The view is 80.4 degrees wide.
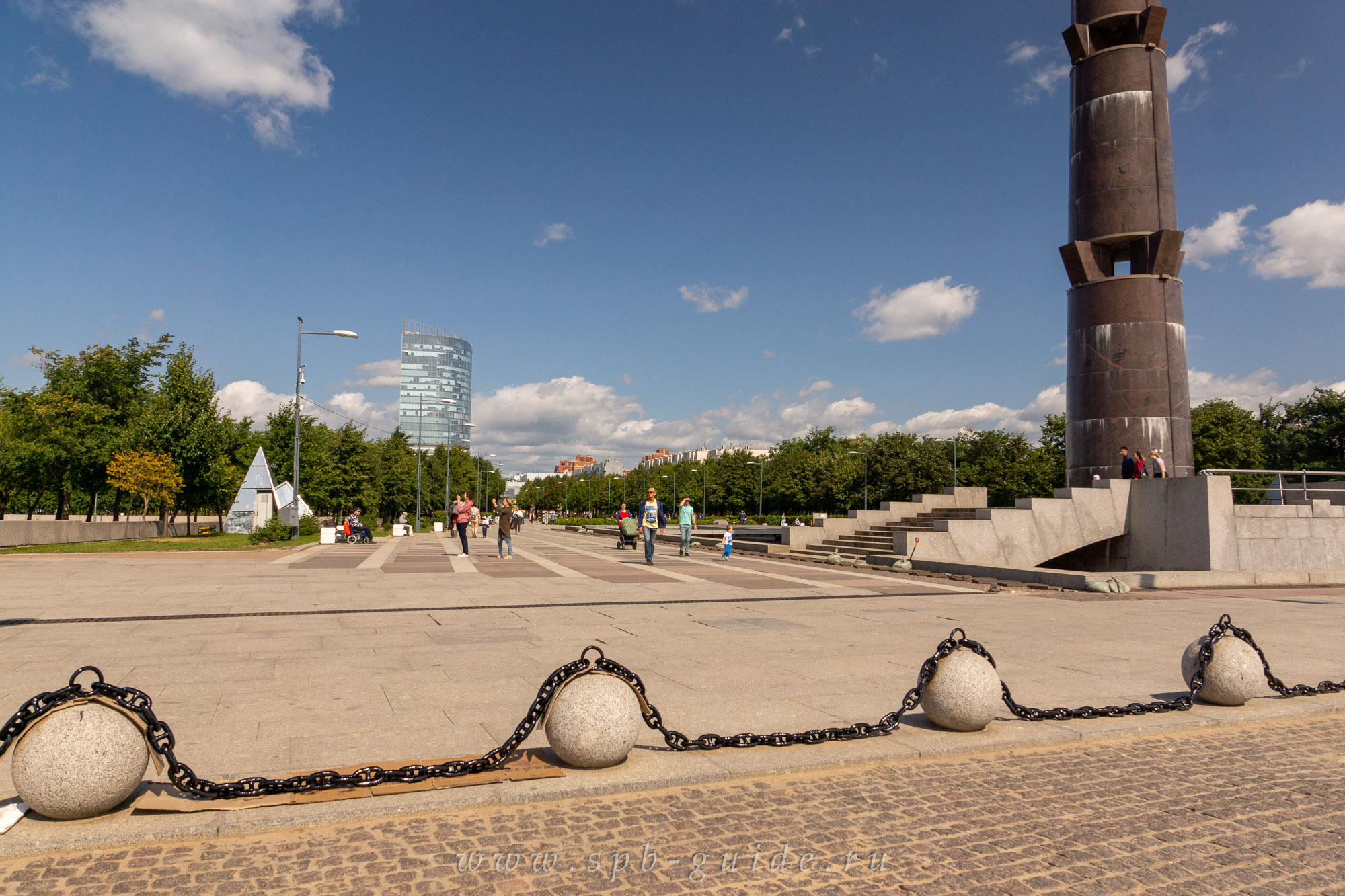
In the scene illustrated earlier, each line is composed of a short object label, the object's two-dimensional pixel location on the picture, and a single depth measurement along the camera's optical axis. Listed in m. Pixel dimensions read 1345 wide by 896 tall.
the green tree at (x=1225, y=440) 47.16
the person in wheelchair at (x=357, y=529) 34.00
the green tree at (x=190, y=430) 35.94
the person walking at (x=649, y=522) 20.75
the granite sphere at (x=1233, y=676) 6.17
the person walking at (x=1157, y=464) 19.20
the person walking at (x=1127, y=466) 19.95
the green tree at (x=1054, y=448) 55.72
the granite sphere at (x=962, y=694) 5.31
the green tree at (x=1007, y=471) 56.19
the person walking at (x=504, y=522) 22.30
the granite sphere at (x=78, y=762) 3.58
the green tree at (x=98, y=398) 37.94
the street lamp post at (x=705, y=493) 88.88
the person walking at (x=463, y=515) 22.47
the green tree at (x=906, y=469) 63.75
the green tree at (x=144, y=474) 33.25
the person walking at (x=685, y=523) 23.50
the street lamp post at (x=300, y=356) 29.53
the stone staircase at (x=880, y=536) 22.83
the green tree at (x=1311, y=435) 48.81
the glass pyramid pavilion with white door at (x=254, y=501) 32.94
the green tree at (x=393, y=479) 61.25
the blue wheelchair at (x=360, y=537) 33.69
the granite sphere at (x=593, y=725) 4.46
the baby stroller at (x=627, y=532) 28.09
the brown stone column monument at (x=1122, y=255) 20.36
